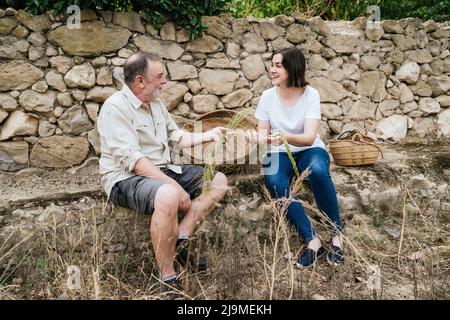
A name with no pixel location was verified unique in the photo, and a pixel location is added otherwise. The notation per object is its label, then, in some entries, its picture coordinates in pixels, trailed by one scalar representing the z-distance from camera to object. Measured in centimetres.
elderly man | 257
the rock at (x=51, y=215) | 308
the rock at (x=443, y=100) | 511
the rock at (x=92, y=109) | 379
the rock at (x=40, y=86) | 362
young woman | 307
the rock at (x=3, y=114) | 354
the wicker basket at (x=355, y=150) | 388
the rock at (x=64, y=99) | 370
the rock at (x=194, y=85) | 412
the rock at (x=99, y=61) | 376
